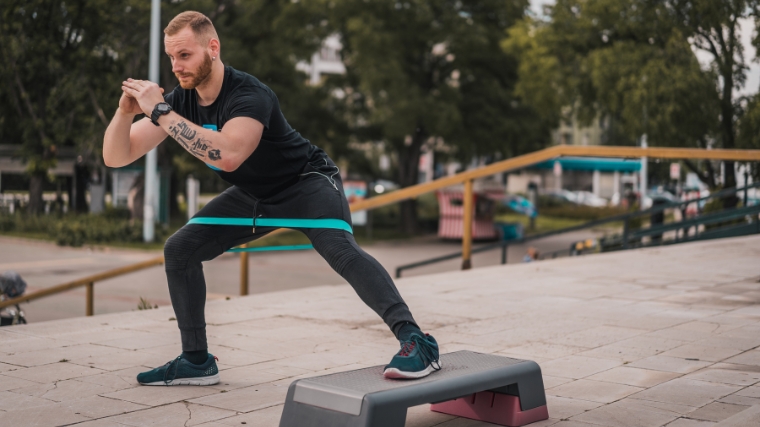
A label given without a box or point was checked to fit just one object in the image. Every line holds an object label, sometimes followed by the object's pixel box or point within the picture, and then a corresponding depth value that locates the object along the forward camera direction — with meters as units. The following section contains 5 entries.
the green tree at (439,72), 27.84
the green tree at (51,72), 24.97
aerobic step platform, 3.05
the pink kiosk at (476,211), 29.19
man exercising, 3.54
